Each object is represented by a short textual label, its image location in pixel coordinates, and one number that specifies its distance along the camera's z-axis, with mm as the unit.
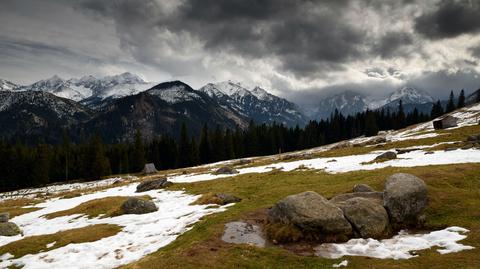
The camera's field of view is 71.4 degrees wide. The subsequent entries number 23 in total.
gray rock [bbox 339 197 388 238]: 19812
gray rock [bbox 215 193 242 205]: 31527
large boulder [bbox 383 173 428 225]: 21219
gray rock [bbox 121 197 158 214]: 33003
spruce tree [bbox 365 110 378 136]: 154750
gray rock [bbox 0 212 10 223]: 38306
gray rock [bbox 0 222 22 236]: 31047
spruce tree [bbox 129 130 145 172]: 120500
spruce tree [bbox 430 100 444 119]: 185125
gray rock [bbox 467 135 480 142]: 49100
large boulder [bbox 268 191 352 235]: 19781
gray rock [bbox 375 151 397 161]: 45281
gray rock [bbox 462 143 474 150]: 44375
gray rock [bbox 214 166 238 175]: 58416
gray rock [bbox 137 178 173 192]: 49750
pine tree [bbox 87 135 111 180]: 105750
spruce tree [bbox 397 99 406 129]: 176712
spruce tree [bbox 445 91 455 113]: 188000
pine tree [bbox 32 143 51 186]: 106500
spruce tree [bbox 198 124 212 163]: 137638
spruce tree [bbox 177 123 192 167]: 128875
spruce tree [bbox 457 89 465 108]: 186350
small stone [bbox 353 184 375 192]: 25984
